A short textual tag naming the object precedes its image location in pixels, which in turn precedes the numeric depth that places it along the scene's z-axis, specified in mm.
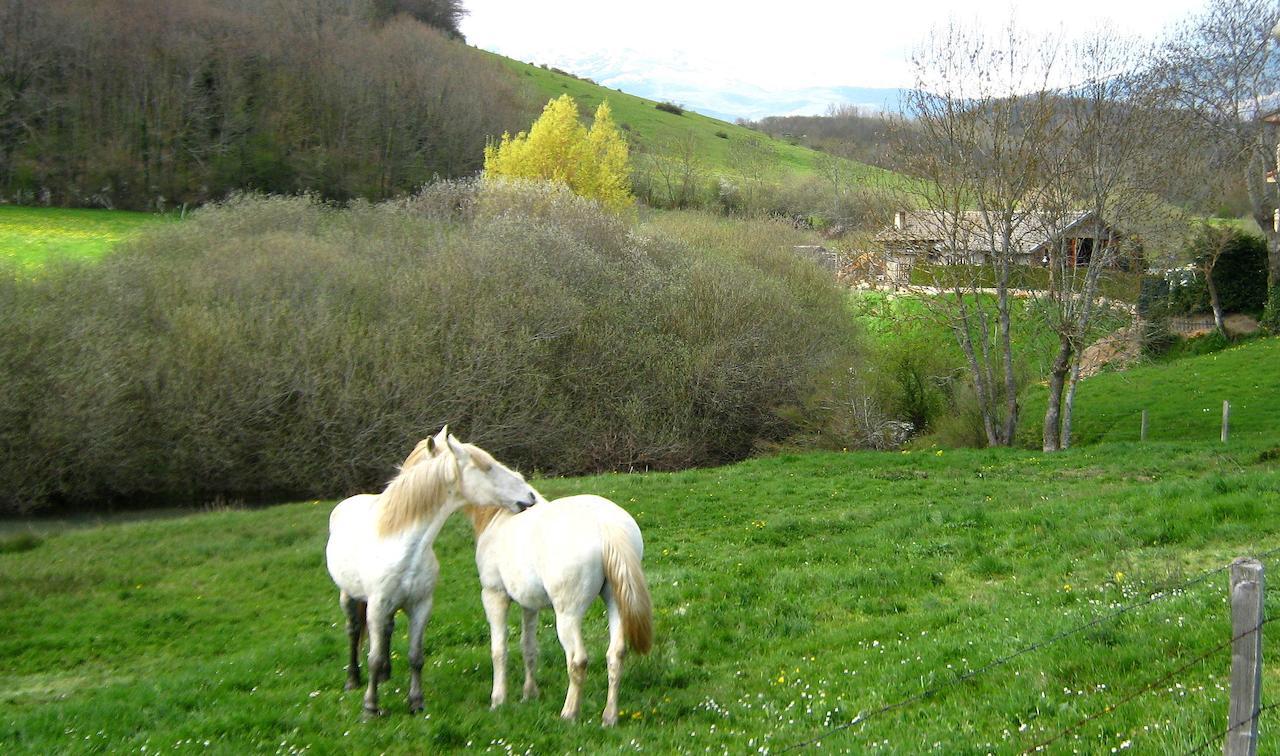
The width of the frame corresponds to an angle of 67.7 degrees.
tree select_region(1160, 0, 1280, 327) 42406
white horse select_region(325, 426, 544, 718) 8086
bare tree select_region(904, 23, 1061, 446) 26578
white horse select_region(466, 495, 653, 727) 7613
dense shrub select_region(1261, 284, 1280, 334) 43094
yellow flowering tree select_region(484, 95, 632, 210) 56344
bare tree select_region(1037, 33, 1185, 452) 25906
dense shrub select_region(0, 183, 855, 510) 27375
